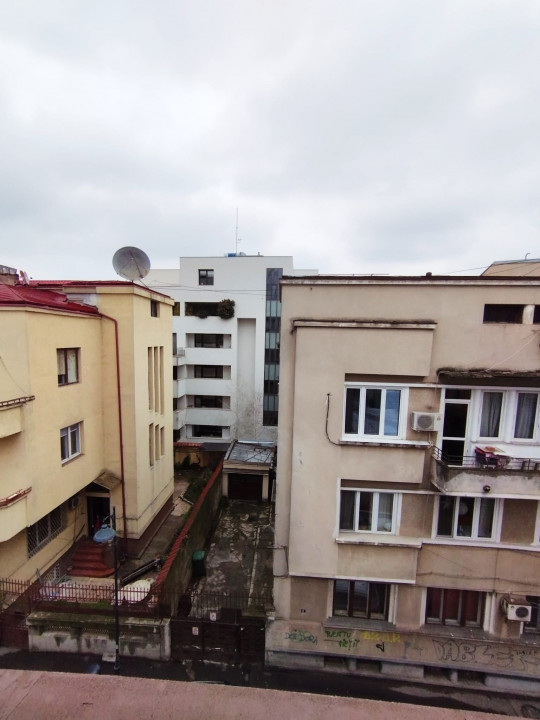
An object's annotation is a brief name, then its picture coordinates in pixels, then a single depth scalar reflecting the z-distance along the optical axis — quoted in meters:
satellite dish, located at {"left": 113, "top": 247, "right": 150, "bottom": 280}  15.61
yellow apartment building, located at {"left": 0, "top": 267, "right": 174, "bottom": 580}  10.70
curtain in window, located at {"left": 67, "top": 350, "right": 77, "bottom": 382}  13.01
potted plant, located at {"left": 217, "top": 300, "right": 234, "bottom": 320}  27.33
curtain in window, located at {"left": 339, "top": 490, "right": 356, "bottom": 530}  9.33
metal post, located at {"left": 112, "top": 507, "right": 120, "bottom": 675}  9.48
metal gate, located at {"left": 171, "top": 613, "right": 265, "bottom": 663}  10.41
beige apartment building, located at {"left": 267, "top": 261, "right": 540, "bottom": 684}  8.49
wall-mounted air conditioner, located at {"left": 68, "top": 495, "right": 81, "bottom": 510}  14.60
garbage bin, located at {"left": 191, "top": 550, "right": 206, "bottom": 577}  14.18
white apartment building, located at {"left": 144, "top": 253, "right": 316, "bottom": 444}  27.75
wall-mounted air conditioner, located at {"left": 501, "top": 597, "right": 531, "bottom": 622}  8.84
